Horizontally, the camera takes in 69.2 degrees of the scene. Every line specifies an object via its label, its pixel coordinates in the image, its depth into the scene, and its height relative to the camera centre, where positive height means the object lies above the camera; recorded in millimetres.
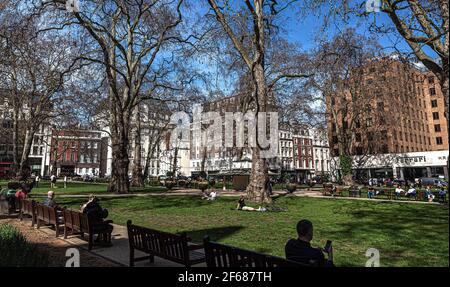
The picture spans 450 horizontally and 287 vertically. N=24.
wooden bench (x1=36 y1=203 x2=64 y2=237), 9125 -1076
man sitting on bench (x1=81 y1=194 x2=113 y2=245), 7879 -916
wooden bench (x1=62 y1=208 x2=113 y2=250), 7641 -1154
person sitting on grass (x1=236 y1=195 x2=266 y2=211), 15160 -1429
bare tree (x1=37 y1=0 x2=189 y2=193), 20891 +9061
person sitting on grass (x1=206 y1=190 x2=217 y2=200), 20984 -1187
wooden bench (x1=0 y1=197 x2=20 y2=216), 13945 -1070
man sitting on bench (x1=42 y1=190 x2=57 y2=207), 11067 -766
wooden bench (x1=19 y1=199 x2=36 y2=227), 11124 -1048
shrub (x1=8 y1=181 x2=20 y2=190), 15058 -251
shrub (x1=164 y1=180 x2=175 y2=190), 33125 -713
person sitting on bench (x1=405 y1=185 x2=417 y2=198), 23391 -1286
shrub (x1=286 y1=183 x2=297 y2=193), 28622 -1006
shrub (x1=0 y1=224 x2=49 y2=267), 5074 -1233
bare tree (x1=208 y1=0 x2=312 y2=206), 17766 +5710
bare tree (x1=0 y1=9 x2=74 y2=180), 17047 +6876
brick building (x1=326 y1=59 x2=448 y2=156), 38250 +8813
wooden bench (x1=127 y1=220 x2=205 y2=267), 5199 -1186
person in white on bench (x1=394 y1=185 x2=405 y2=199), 23866 -1243
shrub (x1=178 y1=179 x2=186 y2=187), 42619 -678
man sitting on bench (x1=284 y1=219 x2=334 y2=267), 4051 -916
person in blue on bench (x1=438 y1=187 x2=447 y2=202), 20775 -1304
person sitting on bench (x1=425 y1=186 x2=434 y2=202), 21578 -1386
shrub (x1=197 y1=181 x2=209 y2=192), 28406 -742
